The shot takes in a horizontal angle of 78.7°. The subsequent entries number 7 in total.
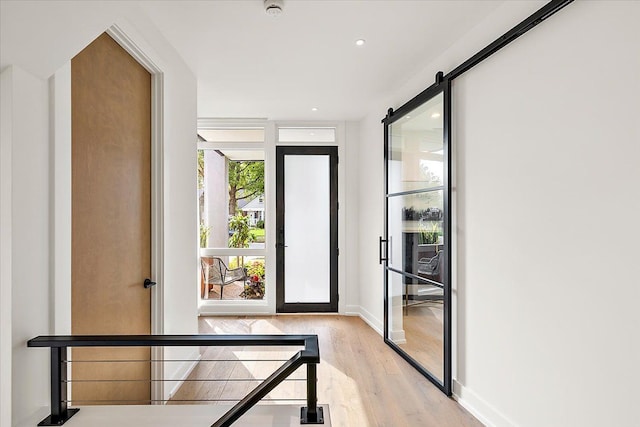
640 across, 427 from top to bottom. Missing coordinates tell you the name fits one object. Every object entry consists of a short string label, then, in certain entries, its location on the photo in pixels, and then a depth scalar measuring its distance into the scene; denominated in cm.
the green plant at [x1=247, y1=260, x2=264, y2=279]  524
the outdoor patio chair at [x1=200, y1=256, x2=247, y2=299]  516
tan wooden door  181
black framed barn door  288
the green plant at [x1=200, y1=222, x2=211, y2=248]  511
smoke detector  222
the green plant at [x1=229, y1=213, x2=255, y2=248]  518
